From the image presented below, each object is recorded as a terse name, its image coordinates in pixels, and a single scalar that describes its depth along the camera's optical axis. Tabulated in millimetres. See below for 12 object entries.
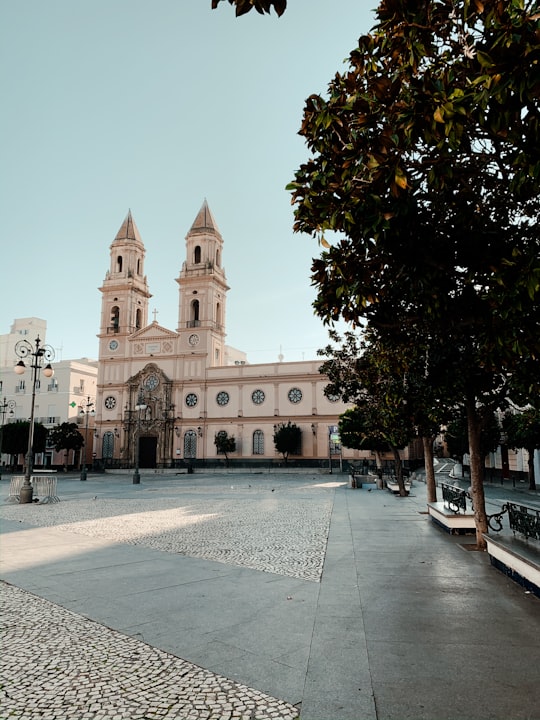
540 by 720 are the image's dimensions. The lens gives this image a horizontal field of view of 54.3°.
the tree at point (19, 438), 46500
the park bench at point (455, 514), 10750
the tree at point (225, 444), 50406
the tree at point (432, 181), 3340
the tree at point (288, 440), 47812
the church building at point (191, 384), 50375
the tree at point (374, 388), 9714
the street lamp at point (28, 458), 18430
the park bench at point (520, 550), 6156
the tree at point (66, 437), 50938
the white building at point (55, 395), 58988
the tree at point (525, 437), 22719
